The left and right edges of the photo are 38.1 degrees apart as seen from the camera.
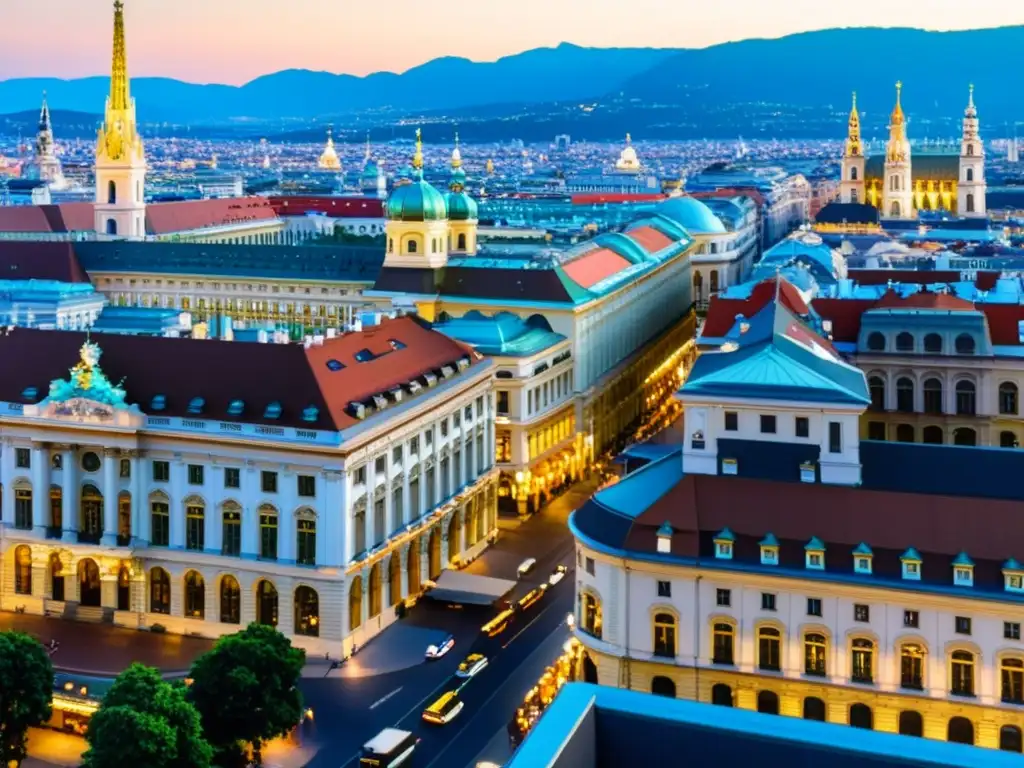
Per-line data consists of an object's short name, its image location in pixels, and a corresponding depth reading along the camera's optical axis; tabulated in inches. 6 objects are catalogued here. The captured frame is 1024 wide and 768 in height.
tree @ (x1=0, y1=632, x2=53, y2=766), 2532.0
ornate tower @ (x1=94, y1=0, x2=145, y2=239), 6943.9
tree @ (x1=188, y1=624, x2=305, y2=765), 2522.1
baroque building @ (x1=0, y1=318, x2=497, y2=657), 3154.5
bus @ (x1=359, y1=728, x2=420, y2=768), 2539.4
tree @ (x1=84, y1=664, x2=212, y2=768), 2260.1
